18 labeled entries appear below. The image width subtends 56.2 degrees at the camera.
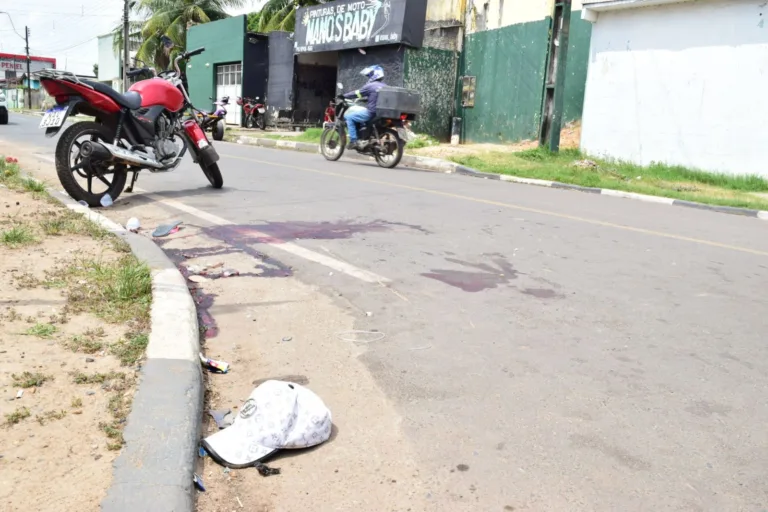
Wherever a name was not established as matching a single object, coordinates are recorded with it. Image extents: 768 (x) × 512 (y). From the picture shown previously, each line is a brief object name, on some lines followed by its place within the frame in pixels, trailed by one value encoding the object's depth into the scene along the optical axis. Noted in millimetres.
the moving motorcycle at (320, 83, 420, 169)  12961
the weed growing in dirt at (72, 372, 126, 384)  2840
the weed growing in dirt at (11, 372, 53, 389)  2774
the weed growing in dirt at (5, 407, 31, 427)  2498
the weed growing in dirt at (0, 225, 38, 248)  4906
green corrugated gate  16344
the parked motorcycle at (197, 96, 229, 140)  18672
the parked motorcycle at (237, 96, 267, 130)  27625
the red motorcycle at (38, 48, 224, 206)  6844
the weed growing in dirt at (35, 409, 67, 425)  2525
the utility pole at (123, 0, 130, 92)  32688
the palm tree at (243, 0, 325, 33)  29719
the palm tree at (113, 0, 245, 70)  35906
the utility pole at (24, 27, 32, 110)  60153
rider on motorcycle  13133
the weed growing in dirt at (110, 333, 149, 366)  3061
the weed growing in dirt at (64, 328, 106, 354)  3150
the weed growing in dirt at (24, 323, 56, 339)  3268
